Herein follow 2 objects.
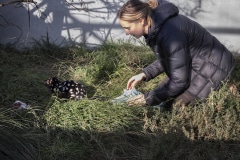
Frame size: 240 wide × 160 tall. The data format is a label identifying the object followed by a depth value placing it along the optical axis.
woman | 3.60
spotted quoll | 4.20
